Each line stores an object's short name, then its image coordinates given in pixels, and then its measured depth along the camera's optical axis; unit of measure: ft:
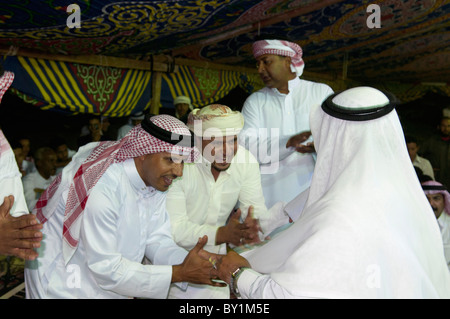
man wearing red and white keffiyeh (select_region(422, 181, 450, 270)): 11.51
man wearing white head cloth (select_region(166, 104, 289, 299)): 9.11
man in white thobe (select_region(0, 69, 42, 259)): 5.71
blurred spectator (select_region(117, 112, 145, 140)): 20.53
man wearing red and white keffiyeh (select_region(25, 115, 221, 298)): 6.86
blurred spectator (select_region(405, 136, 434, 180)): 18.90
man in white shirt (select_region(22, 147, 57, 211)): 16.17
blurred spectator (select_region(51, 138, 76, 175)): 18.01
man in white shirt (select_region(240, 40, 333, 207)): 12.42
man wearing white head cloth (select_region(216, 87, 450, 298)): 5.18
